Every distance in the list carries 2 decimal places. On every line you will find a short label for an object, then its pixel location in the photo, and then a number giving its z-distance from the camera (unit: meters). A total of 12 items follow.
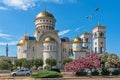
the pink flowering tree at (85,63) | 20.39
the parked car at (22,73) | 22.22
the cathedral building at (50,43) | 40.02
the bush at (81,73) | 20.93
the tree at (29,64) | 37.10
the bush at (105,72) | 21.57
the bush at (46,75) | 15.72
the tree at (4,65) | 35.59
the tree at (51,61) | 37.78
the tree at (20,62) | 37.22
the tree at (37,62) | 37.68
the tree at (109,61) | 22.71
